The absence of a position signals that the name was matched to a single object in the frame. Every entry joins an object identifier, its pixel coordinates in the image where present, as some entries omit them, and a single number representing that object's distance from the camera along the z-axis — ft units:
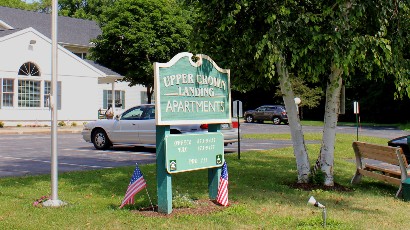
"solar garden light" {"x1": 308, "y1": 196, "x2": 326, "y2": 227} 23.12
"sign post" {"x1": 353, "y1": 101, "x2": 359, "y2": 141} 85.40
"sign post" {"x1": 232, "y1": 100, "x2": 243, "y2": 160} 53.98
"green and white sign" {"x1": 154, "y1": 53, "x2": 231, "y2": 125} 26.61
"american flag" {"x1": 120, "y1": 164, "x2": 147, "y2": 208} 26.73
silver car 58.49
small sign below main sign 26.11
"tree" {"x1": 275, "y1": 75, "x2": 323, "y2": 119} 160.56
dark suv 150.61
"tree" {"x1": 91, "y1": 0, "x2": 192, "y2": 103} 133.90
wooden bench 33.47
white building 103.55
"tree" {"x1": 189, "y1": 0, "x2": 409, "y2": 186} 31.18
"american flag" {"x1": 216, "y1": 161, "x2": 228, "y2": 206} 28.14
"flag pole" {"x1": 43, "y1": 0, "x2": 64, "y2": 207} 28.02
